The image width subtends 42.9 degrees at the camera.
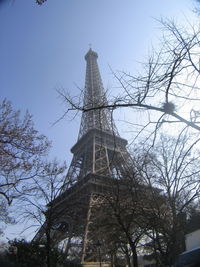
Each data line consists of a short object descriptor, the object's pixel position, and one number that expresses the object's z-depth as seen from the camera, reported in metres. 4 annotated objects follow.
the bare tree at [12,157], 11.57
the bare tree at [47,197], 15.79
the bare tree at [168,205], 12.00
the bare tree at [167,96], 5.00
